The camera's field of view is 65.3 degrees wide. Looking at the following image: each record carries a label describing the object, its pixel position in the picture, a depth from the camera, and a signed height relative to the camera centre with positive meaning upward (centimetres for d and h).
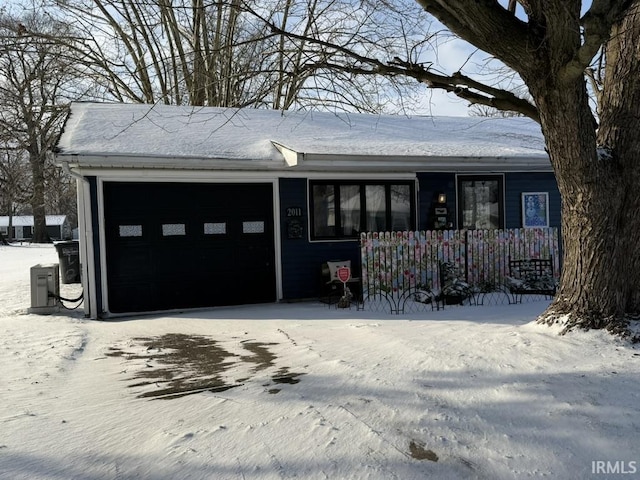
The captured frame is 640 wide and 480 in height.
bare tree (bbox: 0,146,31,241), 3625 +491
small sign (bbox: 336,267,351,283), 877 -74
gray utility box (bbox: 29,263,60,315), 884 -88
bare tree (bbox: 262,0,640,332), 492 +94
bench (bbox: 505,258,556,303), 909 -98
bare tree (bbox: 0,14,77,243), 2025 +744
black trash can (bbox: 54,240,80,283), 1305 -53
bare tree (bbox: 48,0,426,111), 959 +654
